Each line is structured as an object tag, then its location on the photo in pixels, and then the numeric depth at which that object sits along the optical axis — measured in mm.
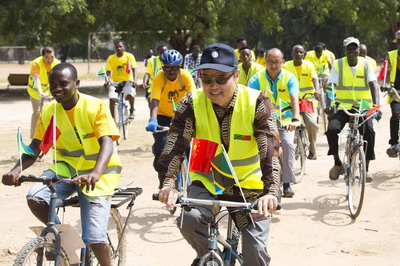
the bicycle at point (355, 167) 8359
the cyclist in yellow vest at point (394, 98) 10320
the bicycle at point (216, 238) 3971
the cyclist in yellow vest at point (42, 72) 13156
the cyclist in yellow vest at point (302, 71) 12703
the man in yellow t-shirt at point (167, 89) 8195
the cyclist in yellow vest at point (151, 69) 15234
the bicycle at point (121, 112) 15203
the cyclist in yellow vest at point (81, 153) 4953
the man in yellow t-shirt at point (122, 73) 15891
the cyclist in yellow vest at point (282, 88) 8680
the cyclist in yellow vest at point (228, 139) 4137
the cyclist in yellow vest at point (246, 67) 10914
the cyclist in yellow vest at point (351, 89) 9203
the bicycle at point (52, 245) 4320
